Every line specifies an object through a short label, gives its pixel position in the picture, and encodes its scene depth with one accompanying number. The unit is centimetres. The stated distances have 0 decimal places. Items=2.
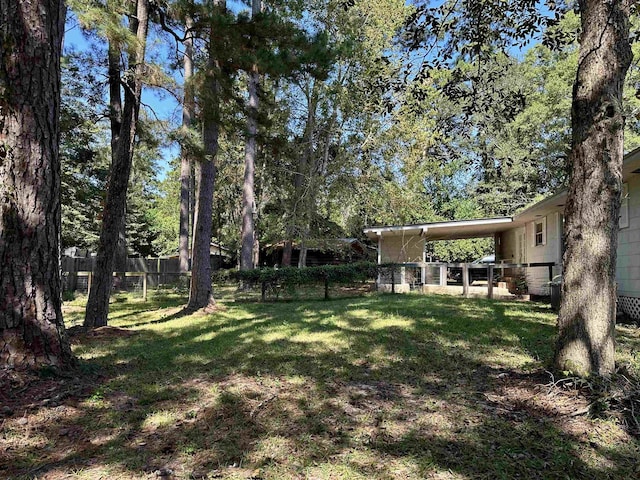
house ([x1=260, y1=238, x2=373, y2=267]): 2120
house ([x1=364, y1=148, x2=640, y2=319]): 745
